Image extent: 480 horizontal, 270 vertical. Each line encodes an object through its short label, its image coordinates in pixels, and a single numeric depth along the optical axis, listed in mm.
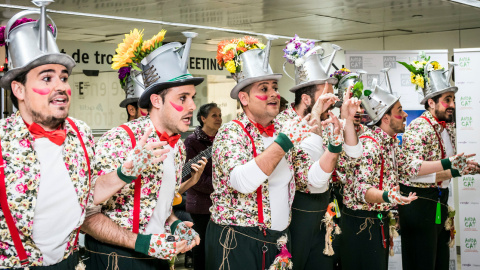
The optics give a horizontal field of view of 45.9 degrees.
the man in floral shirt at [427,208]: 5309
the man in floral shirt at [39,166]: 2197
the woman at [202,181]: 5109
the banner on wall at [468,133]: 5965
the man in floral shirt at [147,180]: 2533
